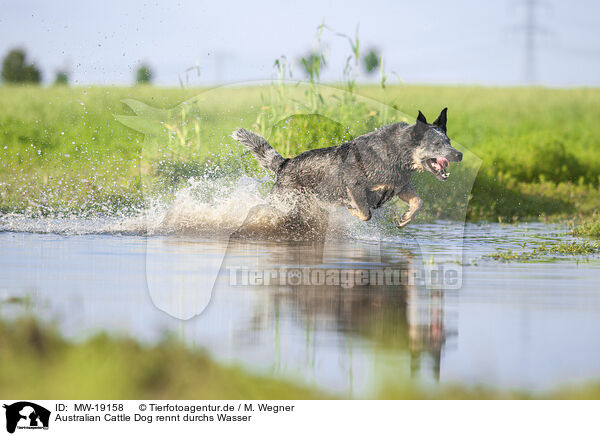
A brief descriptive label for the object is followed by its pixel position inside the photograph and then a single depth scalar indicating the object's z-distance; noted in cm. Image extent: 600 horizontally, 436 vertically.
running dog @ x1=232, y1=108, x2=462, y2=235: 1981
